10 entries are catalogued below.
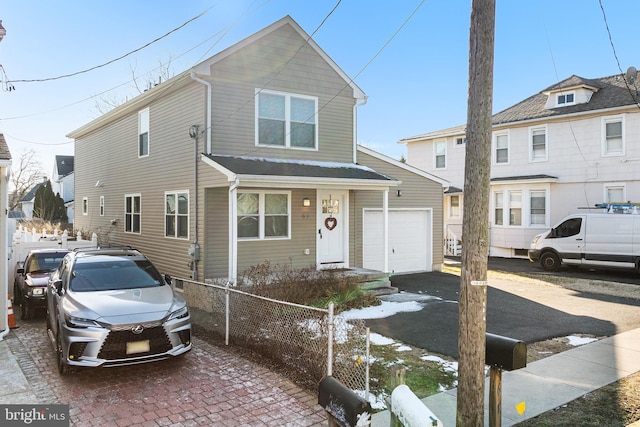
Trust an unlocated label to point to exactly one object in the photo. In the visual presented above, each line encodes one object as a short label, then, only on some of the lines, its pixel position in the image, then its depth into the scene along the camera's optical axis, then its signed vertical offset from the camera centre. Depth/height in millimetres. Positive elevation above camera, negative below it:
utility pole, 4270 -116
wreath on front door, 13812 -249
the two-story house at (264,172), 11828 +1222
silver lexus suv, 5848 -1381
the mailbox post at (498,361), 4348 -1418
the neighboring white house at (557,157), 18531 +2584
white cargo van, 15555 -988
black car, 9609 -1394
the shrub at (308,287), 8672 -1517
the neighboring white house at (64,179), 42844 +3621
